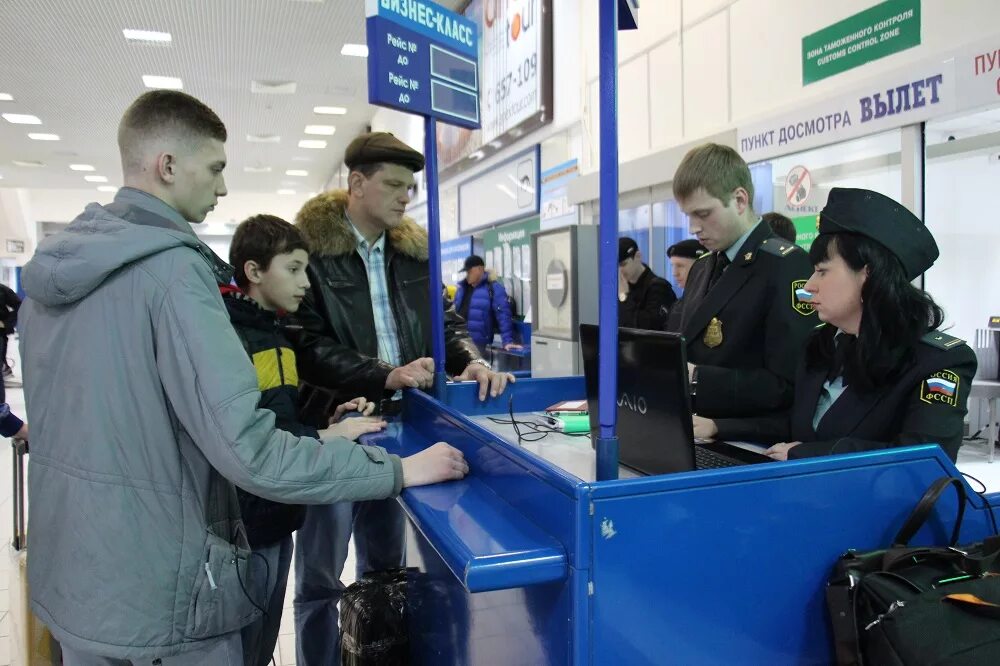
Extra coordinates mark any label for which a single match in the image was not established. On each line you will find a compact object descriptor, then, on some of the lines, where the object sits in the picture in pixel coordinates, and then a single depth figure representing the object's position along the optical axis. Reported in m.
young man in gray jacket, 1.22
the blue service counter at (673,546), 1.01
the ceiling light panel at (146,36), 9.54
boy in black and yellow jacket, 1.76
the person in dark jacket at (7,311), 5.78
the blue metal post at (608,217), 1.18
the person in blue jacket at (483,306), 8.15
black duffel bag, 0.98
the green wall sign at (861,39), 3.86
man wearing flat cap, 2.26
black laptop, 1.23
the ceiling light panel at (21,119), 13.32
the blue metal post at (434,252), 2.08
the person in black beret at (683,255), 5.02
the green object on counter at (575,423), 1.77
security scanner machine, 5.99
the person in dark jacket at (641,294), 5.23
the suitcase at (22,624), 2.04
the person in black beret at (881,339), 1.42
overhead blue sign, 1.94
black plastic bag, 1.98
